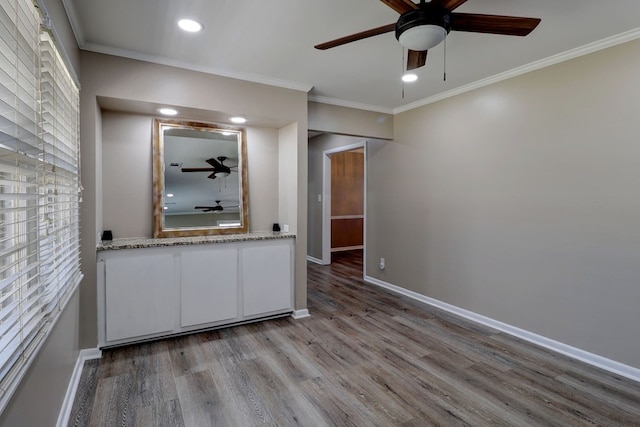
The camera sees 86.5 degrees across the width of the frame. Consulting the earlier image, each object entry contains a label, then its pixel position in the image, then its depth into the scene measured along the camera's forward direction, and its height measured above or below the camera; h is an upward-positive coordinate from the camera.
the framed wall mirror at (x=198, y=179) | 3.26 +0.25
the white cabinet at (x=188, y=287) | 2.80 -0.75
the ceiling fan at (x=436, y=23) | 1.65 +0.93
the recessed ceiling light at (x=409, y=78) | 3.25 +1.24
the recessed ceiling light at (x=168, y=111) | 3.02 +0.85
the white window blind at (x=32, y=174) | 1.12 +0.13
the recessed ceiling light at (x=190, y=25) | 2.25 +1.21
